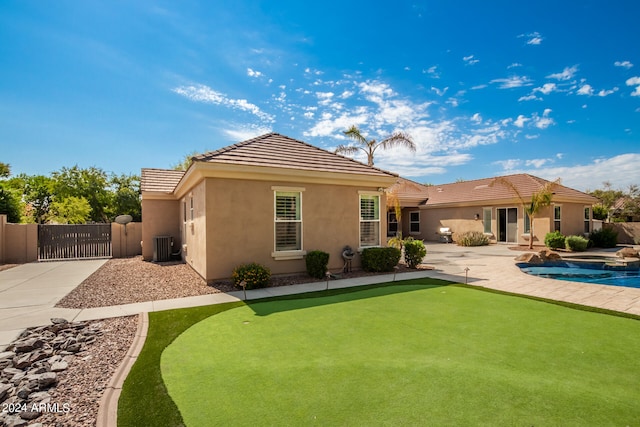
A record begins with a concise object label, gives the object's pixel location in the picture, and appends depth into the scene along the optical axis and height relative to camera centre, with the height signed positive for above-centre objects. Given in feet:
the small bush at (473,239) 72.90 -5.66
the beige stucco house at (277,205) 29.89 +1.54
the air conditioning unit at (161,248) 50.08 -4.69
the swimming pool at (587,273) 36.78 -8.12
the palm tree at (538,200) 61.98 +3.17
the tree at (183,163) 134.37 +25.94
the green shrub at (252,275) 28.45 -5.39
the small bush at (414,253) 40.09 -4.82
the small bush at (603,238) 70.74 -5.66
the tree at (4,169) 82.48 +14.98
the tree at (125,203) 92.12 +5.82
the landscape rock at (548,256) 48.79 -6.75
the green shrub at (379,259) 36.68 -5.10
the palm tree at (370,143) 68.69 +17.55
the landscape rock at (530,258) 46.96 -6.76
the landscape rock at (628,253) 49.57 -6.51
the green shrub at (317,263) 32.48 -4.86
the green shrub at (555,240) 62.64 -5.24
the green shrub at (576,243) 61.69 -5.90
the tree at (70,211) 83.25 +3.01
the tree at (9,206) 52.16 +2.93
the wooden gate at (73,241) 51.11 -3.42
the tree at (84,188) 94.68 +10.68
